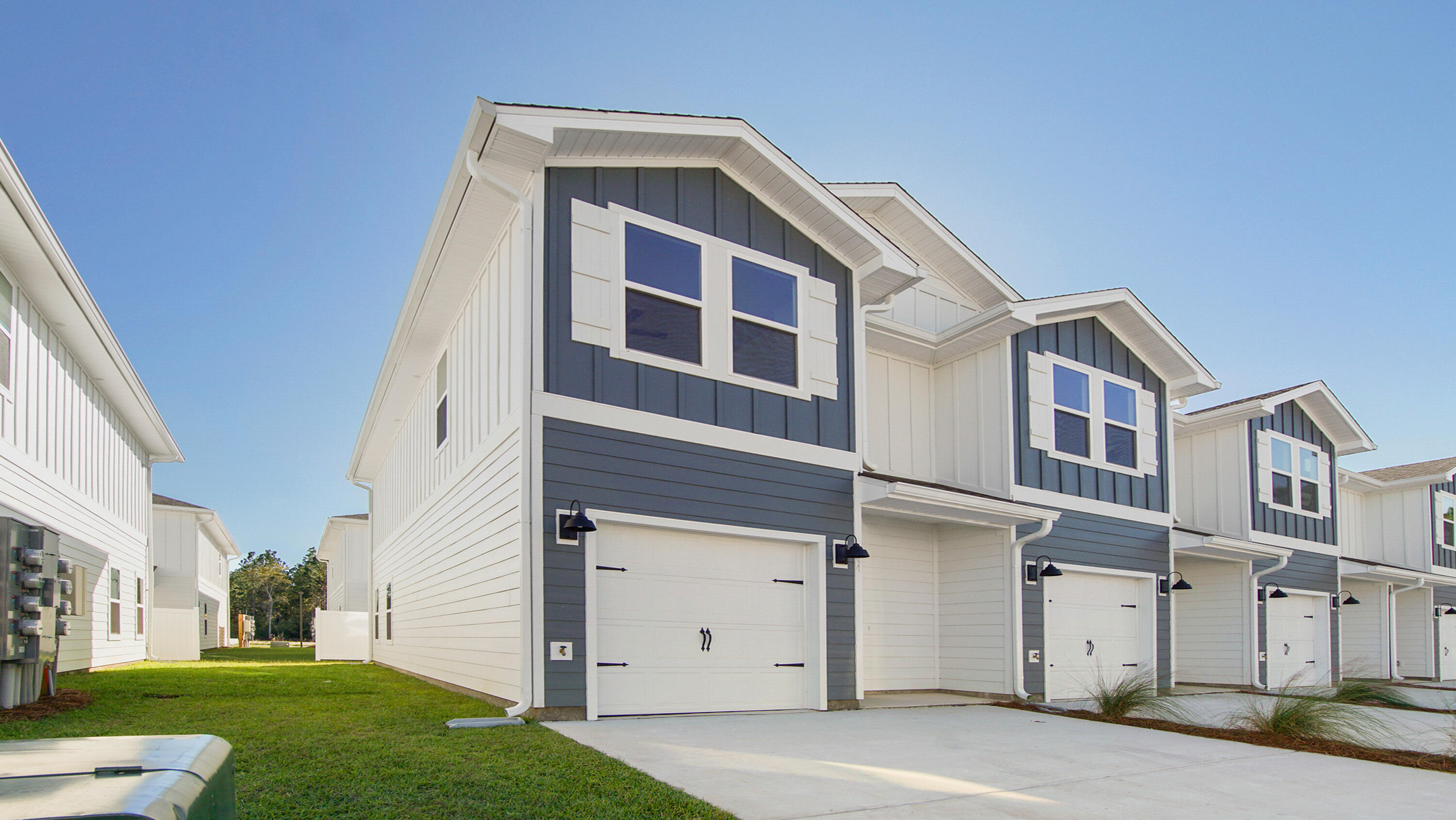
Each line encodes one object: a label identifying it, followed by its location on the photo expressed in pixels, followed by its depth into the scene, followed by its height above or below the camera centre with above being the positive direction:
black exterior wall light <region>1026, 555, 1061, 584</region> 11.41 -1.05
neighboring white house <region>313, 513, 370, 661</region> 22.36 -3.14
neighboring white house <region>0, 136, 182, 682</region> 9.86 +0.88
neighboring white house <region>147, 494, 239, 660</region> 22.03 -2.39
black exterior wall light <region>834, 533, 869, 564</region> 9.32 -0.63
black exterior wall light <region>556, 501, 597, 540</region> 7.45 -0.28
